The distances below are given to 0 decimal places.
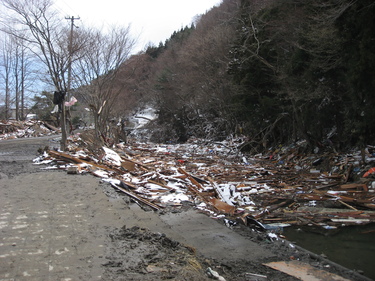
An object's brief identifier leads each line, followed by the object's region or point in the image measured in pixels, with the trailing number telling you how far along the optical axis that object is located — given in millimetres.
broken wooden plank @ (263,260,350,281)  4051
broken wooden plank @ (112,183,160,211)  6967
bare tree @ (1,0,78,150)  12445
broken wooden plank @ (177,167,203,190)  9398
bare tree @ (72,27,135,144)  18750
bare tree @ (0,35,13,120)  39188
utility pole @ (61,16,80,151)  12469
